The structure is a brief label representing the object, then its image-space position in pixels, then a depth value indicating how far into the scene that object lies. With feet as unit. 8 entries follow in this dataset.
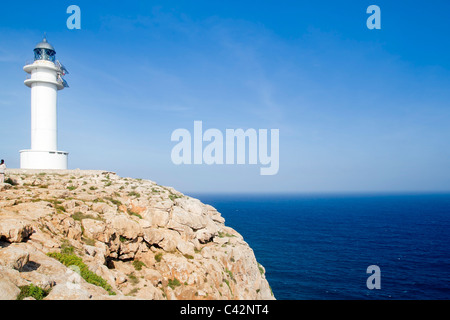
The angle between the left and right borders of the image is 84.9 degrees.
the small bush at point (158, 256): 76.95
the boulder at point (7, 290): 26.08
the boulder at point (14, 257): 33.06
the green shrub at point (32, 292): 27.80
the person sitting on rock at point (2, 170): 76.71
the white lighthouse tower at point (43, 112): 115.75
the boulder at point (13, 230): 42.24
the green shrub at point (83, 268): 45.21
